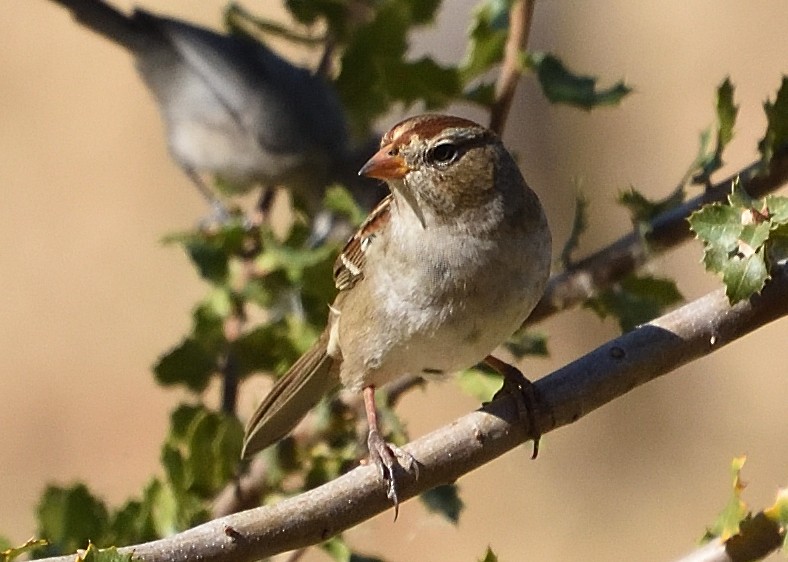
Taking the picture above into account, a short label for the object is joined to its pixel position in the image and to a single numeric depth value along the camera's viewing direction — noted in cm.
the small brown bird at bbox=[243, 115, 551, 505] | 555
